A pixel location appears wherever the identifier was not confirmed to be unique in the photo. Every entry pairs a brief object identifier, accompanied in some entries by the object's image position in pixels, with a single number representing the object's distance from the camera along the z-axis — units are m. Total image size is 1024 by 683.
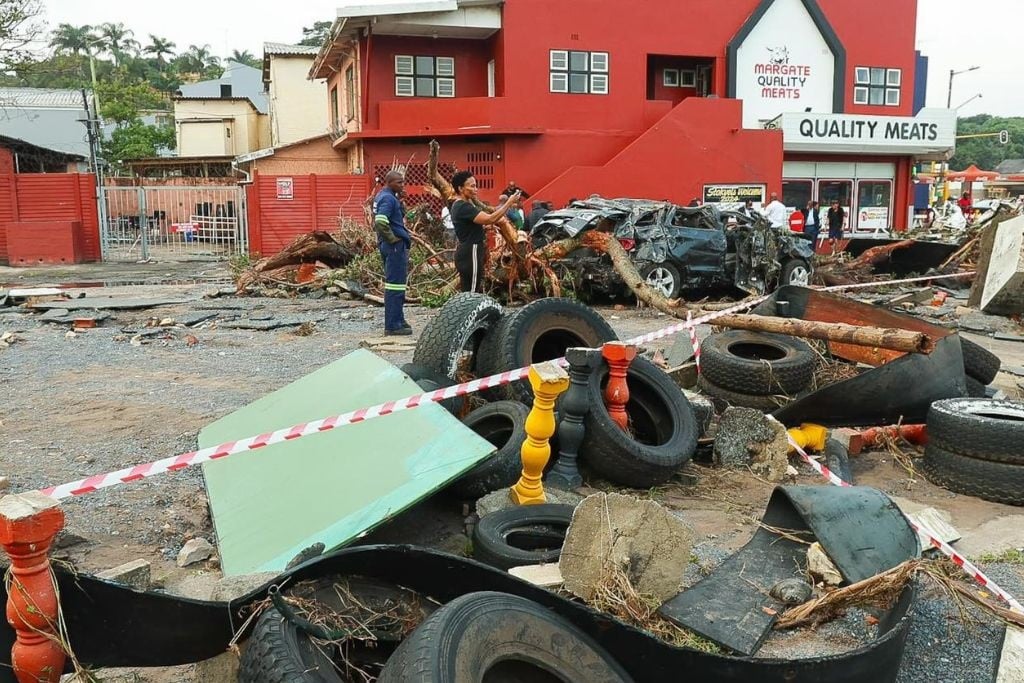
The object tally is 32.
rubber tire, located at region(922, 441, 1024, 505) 5.05
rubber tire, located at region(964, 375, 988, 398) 6.75
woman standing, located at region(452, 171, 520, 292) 9.88
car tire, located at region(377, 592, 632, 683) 2.20
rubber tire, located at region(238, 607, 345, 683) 2.35
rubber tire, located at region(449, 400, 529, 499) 4.61
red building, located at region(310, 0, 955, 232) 24.05
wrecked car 13.31
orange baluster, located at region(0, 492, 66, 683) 2.30
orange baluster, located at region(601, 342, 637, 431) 5.17
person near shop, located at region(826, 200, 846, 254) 23.56
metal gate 24.42
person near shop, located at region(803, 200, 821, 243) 22.73
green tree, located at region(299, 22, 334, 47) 72.97
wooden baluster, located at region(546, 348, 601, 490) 4.91
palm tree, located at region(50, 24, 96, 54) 100.11
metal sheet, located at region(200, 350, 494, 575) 3.79
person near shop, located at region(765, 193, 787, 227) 19.50
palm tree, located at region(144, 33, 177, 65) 110.88
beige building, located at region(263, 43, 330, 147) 36.88
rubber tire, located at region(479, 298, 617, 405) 5.77
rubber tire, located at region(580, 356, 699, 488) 4.97
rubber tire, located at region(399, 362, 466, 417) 5.58
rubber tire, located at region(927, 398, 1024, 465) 5.05
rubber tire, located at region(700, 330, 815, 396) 6.27
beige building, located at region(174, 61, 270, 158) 45.53
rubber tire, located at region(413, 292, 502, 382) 5.97
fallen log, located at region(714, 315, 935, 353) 5.29
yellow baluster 4.28
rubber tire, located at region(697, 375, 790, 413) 6.24
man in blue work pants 9.53
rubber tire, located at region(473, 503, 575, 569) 3.66
